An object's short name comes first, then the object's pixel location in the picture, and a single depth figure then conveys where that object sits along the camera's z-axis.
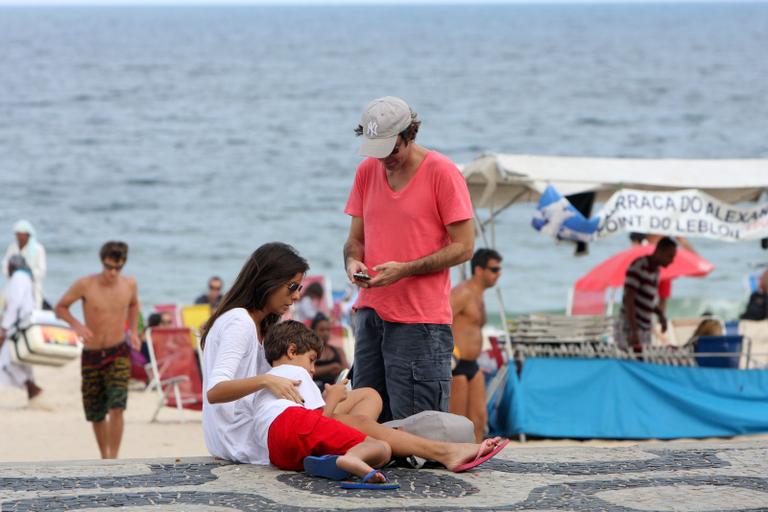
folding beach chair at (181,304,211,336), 28.37
